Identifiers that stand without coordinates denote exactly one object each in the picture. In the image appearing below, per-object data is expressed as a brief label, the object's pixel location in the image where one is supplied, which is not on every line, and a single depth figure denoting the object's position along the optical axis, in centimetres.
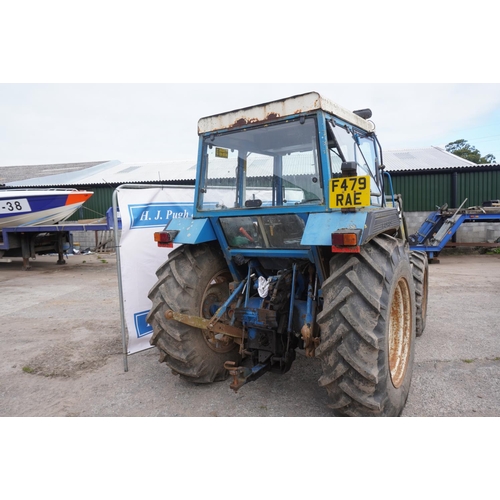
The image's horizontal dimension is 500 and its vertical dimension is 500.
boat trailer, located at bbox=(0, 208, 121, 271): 1142
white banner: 434
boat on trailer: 1212
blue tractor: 275
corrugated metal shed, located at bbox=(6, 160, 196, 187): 1772
